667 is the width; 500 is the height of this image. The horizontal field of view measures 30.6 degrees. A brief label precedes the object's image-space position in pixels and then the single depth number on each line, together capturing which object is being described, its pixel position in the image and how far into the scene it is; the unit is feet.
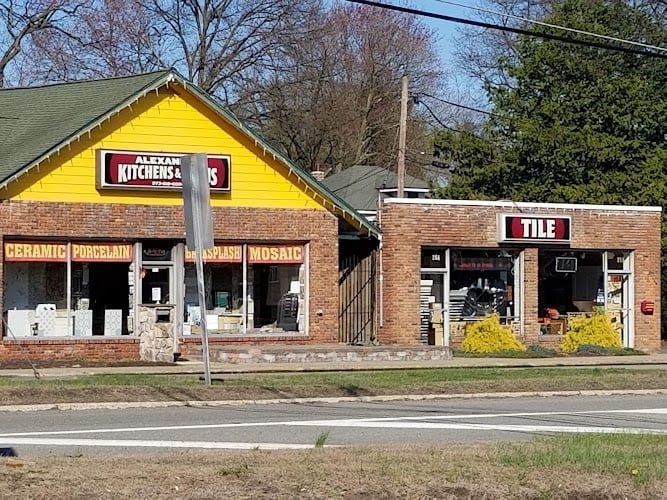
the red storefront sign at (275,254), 97.50
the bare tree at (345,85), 188.75
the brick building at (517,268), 101.45
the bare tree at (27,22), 176.55
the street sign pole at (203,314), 63.26
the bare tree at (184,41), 181.47
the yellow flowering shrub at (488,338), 100.83
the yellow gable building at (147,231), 89.45
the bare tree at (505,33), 179.77
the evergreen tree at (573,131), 130.11
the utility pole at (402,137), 117.39
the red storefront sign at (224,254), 96.12
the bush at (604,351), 103.19
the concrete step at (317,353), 87.76
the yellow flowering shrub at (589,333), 106.01
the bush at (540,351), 100.06
